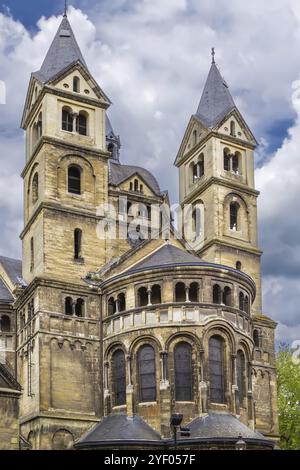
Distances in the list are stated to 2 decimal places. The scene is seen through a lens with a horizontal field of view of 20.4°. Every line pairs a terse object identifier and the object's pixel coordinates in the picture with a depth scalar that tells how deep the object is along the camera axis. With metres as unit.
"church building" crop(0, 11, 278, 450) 48.47
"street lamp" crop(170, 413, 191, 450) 36.60
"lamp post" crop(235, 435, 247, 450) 44.03
